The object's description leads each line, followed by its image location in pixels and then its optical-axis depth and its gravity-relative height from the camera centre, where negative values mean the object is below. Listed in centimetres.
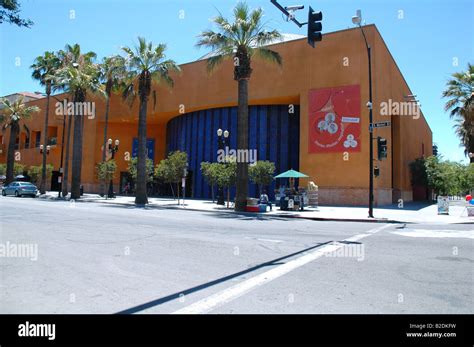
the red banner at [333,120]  2966 +608
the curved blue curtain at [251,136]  3544 +572
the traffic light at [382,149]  2009 +249
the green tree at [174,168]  3023 +186
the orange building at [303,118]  2980 +756
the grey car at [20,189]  3666 -14
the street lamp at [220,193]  2809 -8
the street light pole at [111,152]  3656 +446
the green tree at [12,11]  922 +433
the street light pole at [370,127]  1777 +378
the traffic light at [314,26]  1103 +495
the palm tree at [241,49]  2273 +889
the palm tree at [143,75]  2891 +899
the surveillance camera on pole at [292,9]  1116 +549
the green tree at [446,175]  3781 +221
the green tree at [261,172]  2692 +149
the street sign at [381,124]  1974 +378
